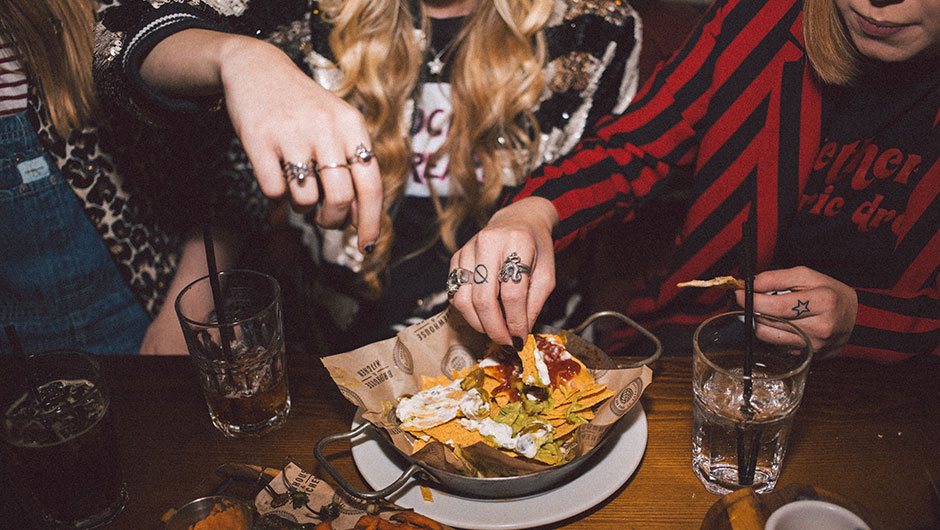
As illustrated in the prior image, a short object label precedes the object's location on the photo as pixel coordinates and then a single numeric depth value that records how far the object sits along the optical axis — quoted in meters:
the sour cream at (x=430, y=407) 1.05
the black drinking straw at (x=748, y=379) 0.96
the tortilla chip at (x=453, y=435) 1.02
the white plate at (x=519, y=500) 0.96
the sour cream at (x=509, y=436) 0.99
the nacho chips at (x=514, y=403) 1.03
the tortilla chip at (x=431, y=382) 1.17
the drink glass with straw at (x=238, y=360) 1.12
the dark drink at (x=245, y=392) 1.13
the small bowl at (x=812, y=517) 0.80
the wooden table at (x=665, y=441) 1.00
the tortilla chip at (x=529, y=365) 1.08
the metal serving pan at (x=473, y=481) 0.94
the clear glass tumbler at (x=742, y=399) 0.99
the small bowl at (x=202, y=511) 0.88
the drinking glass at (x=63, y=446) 0.97
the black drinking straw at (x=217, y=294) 1.04
